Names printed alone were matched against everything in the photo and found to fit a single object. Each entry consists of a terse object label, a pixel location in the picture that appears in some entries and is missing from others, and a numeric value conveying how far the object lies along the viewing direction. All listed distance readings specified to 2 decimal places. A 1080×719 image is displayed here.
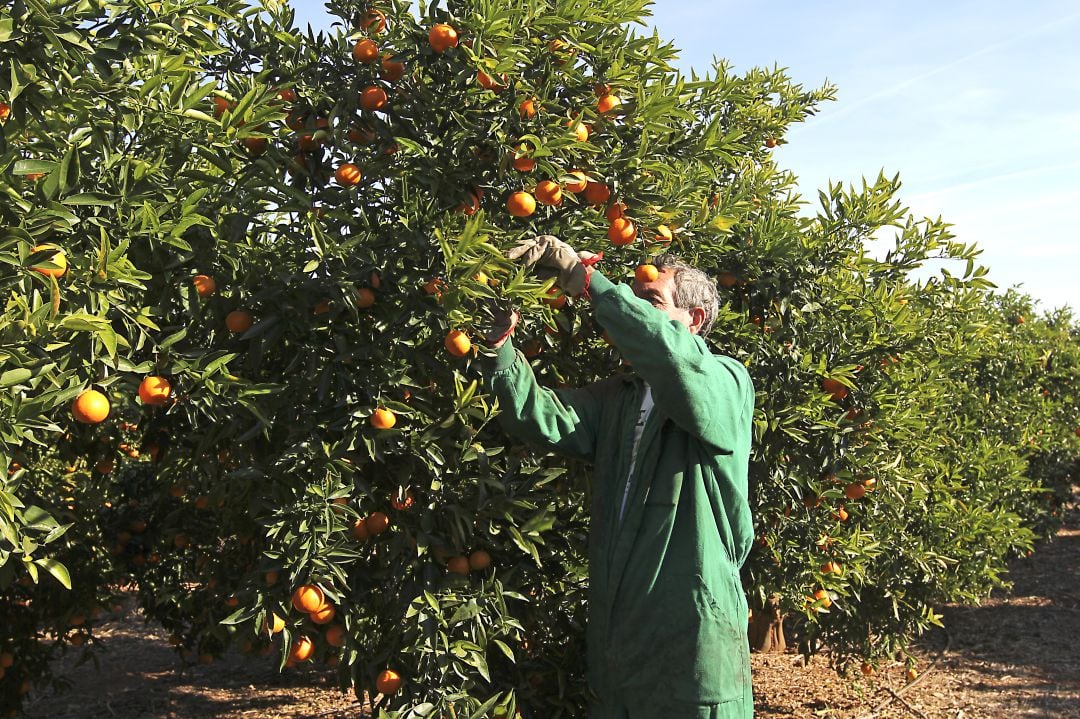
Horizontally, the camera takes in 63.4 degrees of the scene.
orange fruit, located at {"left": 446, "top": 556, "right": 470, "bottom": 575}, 2.44
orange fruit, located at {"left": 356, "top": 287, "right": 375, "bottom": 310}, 2.38
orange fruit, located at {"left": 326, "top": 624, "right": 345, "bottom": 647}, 2.43
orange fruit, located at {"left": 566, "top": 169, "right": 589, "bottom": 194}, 2.43
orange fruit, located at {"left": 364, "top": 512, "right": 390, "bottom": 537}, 2.48
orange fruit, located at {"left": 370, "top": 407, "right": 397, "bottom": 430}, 2.32
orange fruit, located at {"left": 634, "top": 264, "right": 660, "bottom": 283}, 2.39
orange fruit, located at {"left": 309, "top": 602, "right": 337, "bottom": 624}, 2.33
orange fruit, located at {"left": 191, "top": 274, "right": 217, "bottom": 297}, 2.31
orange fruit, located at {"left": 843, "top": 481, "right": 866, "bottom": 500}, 3.64
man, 2.10
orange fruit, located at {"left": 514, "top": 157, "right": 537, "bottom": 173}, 2.36
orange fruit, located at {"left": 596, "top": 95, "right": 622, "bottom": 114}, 2.57
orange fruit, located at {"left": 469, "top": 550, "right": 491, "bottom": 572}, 2.48
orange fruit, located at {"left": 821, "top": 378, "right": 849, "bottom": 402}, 3.44
